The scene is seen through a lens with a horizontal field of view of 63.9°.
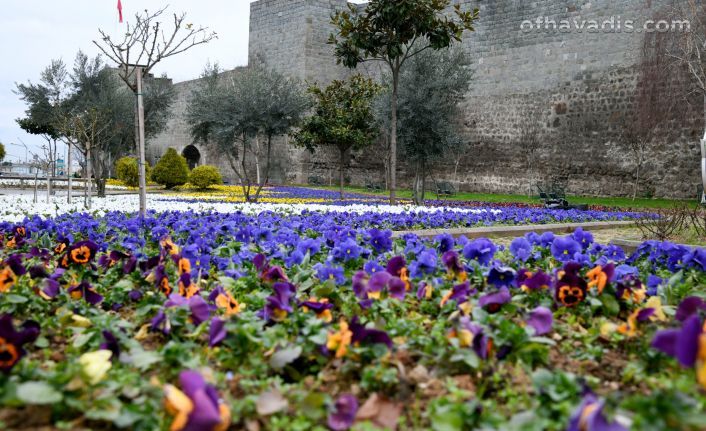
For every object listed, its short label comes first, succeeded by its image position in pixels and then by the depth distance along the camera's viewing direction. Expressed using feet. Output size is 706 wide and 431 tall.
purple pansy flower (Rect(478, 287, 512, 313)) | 6.44
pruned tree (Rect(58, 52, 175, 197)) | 64.39
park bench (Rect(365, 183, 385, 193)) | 76.98
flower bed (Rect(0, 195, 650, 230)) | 21.35
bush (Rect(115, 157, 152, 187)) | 75.15
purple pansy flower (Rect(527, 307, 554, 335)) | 5.83
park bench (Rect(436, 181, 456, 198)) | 57.10
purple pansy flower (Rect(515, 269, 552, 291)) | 7.24
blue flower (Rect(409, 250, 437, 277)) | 8.05
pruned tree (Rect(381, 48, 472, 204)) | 45.37
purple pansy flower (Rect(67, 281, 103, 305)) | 7.50
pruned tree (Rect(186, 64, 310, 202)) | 45.88
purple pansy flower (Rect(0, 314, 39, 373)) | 4.47
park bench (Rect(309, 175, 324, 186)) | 87.10
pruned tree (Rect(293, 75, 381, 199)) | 58.80
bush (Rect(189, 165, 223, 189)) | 69.77
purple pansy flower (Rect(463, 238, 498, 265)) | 8.51
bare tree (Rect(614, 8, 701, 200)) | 55.16
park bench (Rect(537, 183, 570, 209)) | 41.74
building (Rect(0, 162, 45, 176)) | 145.34
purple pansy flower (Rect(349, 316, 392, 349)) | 5.36
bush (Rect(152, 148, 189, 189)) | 74.79
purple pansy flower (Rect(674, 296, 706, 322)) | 5.61
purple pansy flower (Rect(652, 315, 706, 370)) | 3.60
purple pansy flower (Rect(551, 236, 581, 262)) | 9.08
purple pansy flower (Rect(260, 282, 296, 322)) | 6.37
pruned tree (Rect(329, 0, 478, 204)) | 33.32
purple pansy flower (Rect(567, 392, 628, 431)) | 3.19
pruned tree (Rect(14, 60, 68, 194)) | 74.90
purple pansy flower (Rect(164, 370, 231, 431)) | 3.69
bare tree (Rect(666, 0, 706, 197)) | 50.47
